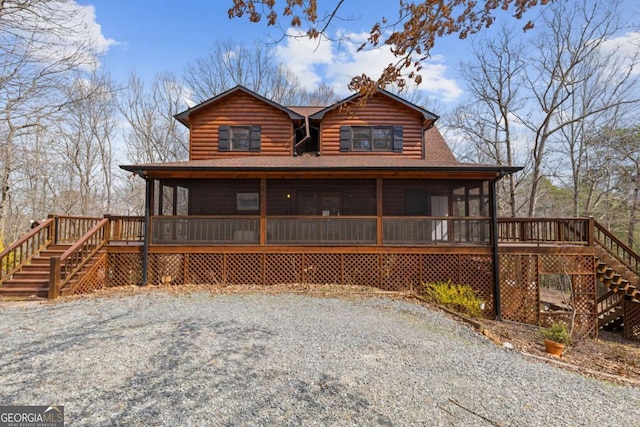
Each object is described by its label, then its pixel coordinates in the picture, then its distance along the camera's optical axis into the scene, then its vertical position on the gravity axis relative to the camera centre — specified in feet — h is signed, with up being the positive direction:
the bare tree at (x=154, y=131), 90.27 +25.73
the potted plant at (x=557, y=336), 21.73 -7.49
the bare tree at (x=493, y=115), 72.49 +25.65
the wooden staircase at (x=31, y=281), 26.89 -4.88
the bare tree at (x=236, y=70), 90.68 +43.03
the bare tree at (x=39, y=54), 29.55 +16.22
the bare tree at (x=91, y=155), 85.25 +18.25
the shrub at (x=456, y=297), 29.01 -6.72
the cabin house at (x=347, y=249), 32.12 -2.62
